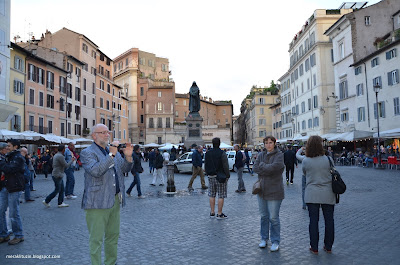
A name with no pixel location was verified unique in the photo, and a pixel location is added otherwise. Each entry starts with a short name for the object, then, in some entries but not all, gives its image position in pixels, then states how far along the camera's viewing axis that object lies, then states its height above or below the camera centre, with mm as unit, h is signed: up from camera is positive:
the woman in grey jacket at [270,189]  5465 -677
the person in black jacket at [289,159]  13660 -514
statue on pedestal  31578 +4530
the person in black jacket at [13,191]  6098 -689
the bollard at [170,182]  12795 -1242
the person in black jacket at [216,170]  7852 -504
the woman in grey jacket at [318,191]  5129 -686
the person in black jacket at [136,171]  11852 -741
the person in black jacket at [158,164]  15328 -672
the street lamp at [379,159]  23203 -987
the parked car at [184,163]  22328 -958
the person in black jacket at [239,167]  12781 -739
